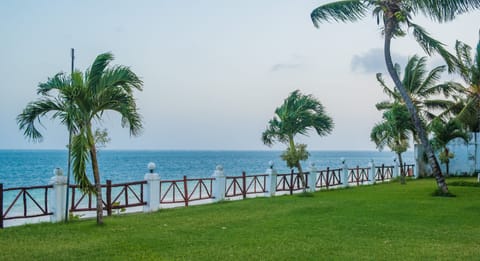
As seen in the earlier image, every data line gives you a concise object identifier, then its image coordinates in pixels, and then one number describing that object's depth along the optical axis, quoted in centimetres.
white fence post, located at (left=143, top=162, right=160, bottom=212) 1270
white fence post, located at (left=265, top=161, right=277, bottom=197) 1739
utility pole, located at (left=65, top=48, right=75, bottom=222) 937
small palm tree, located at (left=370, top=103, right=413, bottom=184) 2117
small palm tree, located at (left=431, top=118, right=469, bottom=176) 2542
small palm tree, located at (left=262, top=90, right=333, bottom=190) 1728
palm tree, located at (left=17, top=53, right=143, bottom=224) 924
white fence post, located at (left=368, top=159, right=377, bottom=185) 2383
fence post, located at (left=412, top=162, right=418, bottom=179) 2628
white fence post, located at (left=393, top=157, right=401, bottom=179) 2606
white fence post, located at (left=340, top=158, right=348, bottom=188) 2164
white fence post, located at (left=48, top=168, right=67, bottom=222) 1056
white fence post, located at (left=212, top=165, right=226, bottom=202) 1537
